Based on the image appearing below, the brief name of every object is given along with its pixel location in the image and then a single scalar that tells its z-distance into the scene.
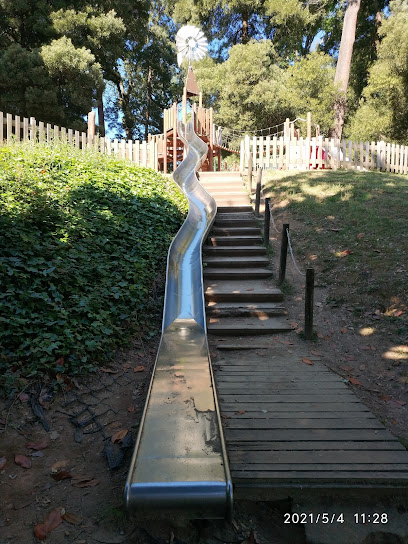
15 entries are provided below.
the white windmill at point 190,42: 25.38
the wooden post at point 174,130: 14.12
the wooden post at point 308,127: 13.75
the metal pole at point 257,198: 8.79
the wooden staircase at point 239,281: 5.09
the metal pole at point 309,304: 4.58
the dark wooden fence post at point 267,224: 7.34
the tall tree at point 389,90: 19.56
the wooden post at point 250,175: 10.50
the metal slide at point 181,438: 2.00
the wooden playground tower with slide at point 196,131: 14.43
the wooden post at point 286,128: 14.76
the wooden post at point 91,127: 10.19
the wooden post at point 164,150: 13.55
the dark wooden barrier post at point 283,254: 5.84
